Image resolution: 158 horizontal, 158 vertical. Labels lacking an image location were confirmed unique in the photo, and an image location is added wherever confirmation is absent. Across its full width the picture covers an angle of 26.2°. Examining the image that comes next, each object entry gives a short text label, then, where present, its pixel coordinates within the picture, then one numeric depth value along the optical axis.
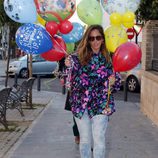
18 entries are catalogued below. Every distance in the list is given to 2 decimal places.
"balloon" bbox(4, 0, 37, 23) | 4.75
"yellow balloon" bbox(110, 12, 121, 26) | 4.46
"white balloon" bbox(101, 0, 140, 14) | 4.63
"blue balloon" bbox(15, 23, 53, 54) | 4.21
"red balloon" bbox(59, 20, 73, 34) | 4.55
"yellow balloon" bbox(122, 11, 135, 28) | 4.49
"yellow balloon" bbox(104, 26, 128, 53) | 4.18
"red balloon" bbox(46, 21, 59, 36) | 4.46
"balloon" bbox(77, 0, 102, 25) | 4.43
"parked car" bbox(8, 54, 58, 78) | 18.64
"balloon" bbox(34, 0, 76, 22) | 4.56
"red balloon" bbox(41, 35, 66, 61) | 4.26
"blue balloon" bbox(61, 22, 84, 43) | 4.67
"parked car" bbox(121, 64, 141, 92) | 13.38
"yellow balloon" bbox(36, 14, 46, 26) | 4.93
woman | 3.60
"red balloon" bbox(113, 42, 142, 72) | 3.74
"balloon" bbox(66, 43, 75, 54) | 4.67
